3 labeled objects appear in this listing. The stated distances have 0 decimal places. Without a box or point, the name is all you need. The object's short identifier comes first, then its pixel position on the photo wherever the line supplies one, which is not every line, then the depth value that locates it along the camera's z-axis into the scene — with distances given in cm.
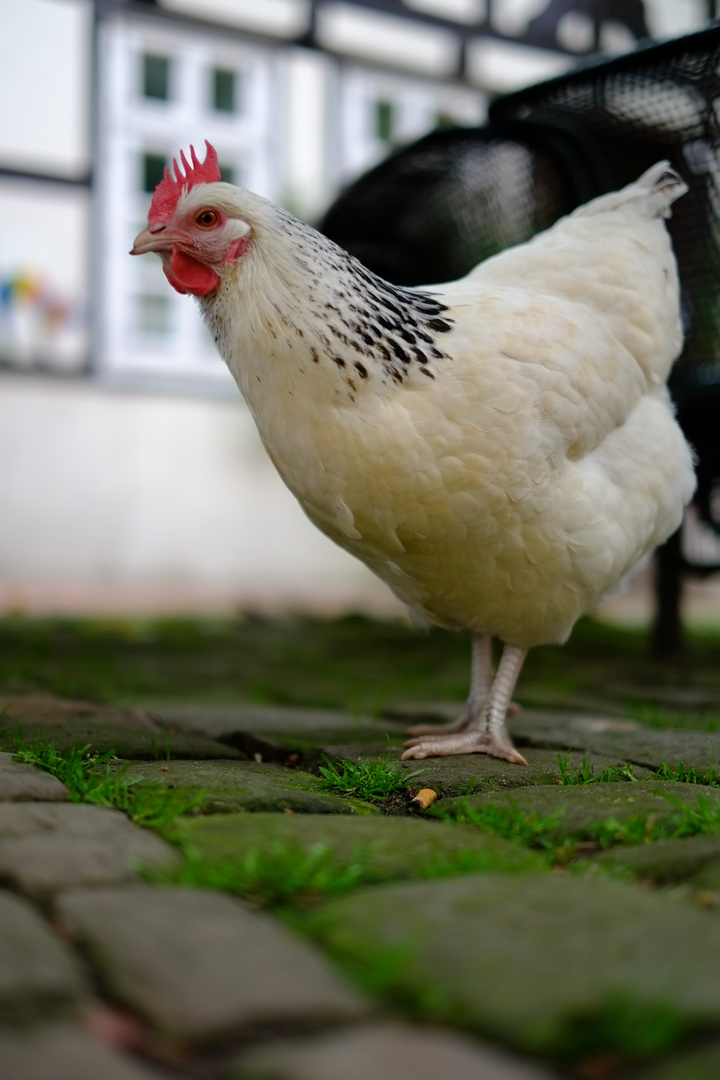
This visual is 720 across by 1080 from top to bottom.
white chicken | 132
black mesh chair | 167
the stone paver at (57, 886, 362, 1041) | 94
